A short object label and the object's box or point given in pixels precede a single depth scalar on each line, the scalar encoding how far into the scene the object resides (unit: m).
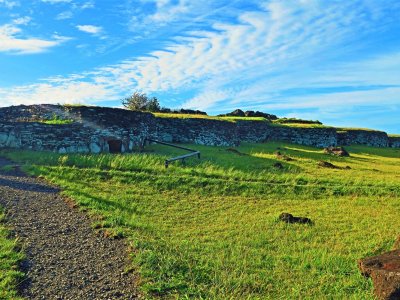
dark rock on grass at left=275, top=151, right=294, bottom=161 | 24.30
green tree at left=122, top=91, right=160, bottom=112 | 43.53
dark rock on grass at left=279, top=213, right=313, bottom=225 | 11.63
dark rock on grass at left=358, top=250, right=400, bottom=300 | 6.36
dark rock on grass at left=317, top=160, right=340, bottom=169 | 22.52
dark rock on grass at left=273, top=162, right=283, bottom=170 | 20.71
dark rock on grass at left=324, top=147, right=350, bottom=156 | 28.86
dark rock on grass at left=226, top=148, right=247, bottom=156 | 25.72
